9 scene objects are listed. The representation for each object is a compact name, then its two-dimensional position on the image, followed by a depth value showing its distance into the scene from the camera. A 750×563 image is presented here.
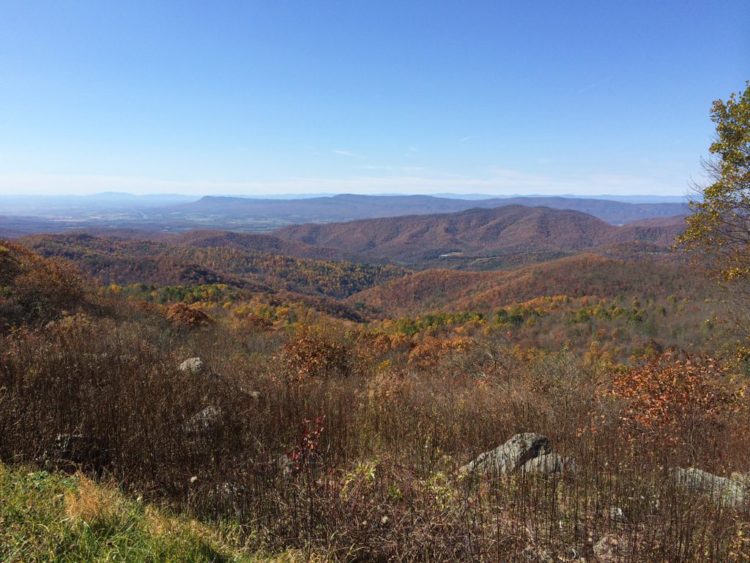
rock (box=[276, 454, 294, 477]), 4.34
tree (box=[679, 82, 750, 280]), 11.16
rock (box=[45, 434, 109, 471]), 4.51
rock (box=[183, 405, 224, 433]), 5.24
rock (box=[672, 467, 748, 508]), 4.33
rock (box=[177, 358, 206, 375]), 7.75
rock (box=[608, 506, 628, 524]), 3.90
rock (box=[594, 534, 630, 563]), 3.41
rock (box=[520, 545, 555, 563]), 3.34
